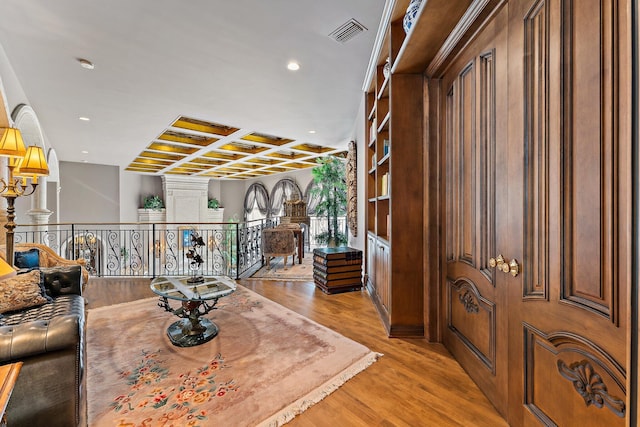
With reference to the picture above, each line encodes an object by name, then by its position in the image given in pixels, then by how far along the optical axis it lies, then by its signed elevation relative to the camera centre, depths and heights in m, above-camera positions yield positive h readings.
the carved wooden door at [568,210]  0.85 +0.00
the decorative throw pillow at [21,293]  2.04 -0.61
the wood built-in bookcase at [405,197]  2.30 +0.13
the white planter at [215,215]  11.74 -0.11
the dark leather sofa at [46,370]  1.24 -0.75
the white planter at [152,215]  10.01 -0.09
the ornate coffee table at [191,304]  2.27 -0.80
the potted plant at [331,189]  5.03 +0.43
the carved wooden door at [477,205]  1.48 +0.04
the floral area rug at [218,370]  1.52 -1.09
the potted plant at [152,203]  10.07 +0.35
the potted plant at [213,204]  11.99 +0.37
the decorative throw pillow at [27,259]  2.88 -0.49
